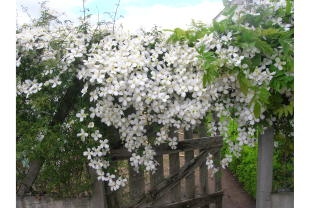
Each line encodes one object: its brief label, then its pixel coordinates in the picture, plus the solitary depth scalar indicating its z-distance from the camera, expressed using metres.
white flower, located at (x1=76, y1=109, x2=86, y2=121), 1.65
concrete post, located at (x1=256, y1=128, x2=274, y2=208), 2.00
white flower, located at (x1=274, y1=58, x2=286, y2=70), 1.50
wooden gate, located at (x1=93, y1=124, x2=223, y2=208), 2.27
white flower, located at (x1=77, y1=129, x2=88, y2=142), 1.62
